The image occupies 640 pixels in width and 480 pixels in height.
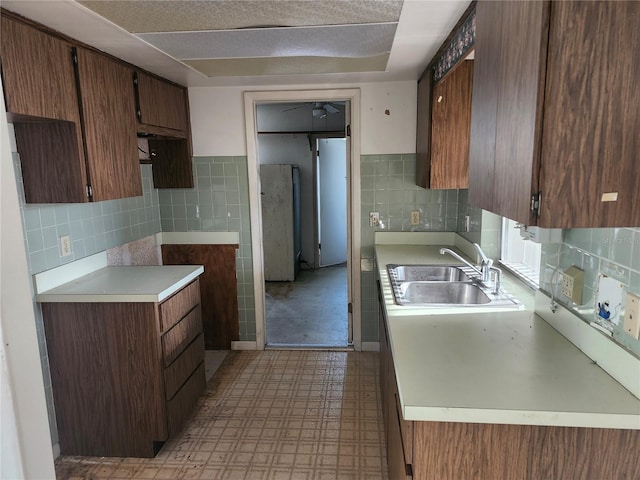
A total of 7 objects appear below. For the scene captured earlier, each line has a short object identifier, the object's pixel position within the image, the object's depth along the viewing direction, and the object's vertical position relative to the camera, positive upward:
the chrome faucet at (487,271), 1.97 -0.47
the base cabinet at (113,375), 2.12 -0.96
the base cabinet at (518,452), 1.11 -0.74
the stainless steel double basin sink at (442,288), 1.86 -0.56
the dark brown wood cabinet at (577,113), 0.92 +0.14
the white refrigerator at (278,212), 5.40 -0.37
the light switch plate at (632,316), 1.08 -0.37
